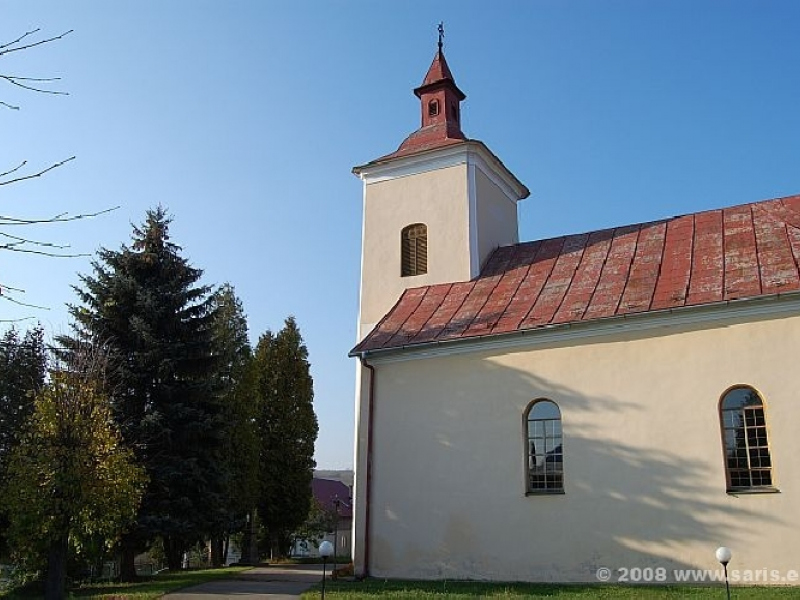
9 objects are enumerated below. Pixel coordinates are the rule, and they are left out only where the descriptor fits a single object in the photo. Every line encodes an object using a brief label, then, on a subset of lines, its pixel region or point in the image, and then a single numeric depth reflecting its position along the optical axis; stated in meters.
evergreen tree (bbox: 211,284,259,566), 24.61
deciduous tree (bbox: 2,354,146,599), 14.05
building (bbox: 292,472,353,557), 41.62
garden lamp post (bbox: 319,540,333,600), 10.66
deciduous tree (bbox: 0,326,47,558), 22.42
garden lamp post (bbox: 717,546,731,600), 9.78
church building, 12.27
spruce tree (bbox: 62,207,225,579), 17.92
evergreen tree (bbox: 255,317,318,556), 27.34
